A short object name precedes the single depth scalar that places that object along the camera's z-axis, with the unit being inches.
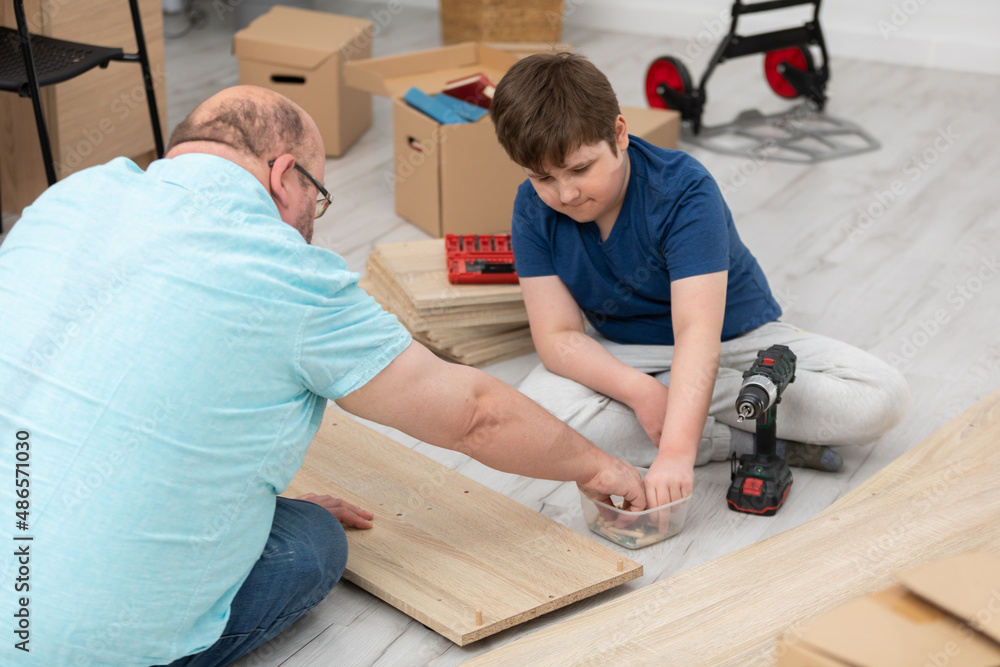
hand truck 133.5
